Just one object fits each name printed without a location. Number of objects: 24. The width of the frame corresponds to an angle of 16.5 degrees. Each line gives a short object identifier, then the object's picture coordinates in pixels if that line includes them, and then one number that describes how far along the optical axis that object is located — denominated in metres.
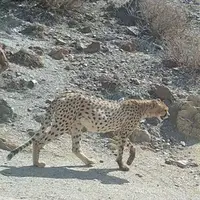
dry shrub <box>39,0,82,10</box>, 17.42
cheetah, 10.42
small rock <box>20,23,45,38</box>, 16.19
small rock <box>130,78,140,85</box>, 14.59
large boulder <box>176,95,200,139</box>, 13.27
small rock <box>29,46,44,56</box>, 14.93
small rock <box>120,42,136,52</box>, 16.22
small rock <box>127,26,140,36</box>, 17.20
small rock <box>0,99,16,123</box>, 12.23
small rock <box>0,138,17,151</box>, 11.07
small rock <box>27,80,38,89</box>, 13.51
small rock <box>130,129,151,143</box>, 12.58
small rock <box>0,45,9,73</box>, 13.73
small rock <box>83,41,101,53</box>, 15.64
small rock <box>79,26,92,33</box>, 17.00
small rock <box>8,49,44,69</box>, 14.27
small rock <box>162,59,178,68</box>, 15.74
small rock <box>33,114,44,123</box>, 12.49
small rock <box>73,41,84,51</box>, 15.66
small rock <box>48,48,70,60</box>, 15.02
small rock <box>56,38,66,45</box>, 15.88
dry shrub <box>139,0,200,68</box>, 16.45
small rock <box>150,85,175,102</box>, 14.07
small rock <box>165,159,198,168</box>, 11.94
